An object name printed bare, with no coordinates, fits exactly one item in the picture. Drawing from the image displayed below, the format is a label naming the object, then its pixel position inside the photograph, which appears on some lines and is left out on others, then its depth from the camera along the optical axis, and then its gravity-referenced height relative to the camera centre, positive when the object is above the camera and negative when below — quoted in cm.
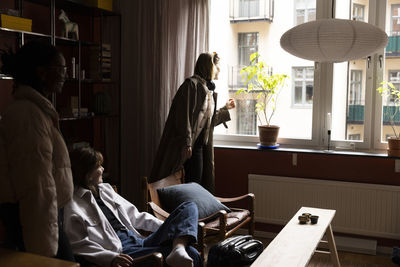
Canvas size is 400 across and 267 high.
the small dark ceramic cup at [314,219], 286 -74
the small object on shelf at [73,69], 362 +25
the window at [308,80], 389 +22
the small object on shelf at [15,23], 301 +53
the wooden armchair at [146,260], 206 -74
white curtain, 409 +34
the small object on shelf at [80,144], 359 -36
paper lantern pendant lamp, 245 +36
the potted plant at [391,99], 378 +5
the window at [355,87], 396 +15
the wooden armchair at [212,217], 303 -84
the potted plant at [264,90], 405 +12
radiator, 363 -83
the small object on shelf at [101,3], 388 +85
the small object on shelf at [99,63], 396 +33
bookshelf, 339 +30
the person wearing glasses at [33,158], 157 -21
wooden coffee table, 228 -79
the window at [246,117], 435 -14
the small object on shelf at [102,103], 397 -3
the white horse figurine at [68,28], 360 +59
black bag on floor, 240 -82
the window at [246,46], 432 +55
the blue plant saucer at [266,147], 403 -39
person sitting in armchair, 214 -66
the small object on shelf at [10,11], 307 +60
